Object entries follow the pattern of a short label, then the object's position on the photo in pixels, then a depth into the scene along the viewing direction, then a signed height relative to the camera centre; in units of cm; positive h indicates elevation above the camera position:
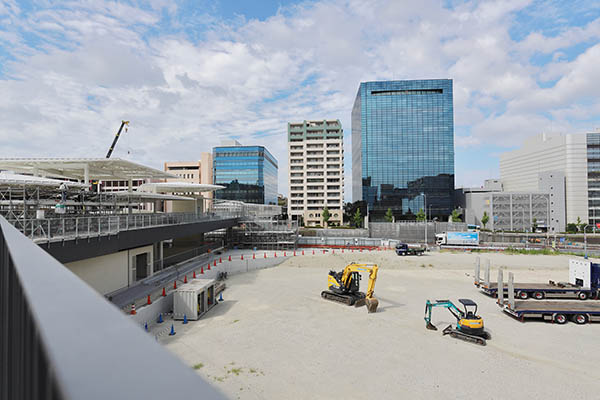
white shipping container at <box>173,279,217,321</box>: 1888 -578
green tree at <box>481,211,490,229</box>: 8200 -421
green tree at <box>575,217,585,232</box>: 8053 -601
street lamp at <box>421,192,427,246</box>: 8559 +78
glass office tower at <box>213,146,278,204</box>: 10038 +1016
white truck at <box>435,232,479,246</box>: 5044 -565
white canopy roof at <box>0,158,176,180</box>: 2547 +320
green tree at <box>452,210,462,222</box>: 7619 -319
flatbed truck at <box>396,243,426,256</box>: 4378 -648
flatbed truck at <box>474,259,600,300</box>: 2423 -653
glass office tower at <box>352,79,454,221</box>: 8788 +1522
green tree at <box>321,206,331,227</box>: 8806 -334
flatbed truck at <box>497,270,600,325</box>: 1906 -642
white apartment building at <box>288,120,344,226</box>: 9594 +958
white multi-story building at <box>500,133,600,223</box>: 8950 +825
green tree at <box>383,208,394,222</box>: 8324 -343
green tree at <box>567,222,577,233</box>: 7994 -640
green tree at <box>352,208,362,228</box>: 8446 -450
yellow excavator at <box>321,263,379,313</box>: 2188 -597
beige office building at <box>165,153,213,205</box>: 10638 +1123
